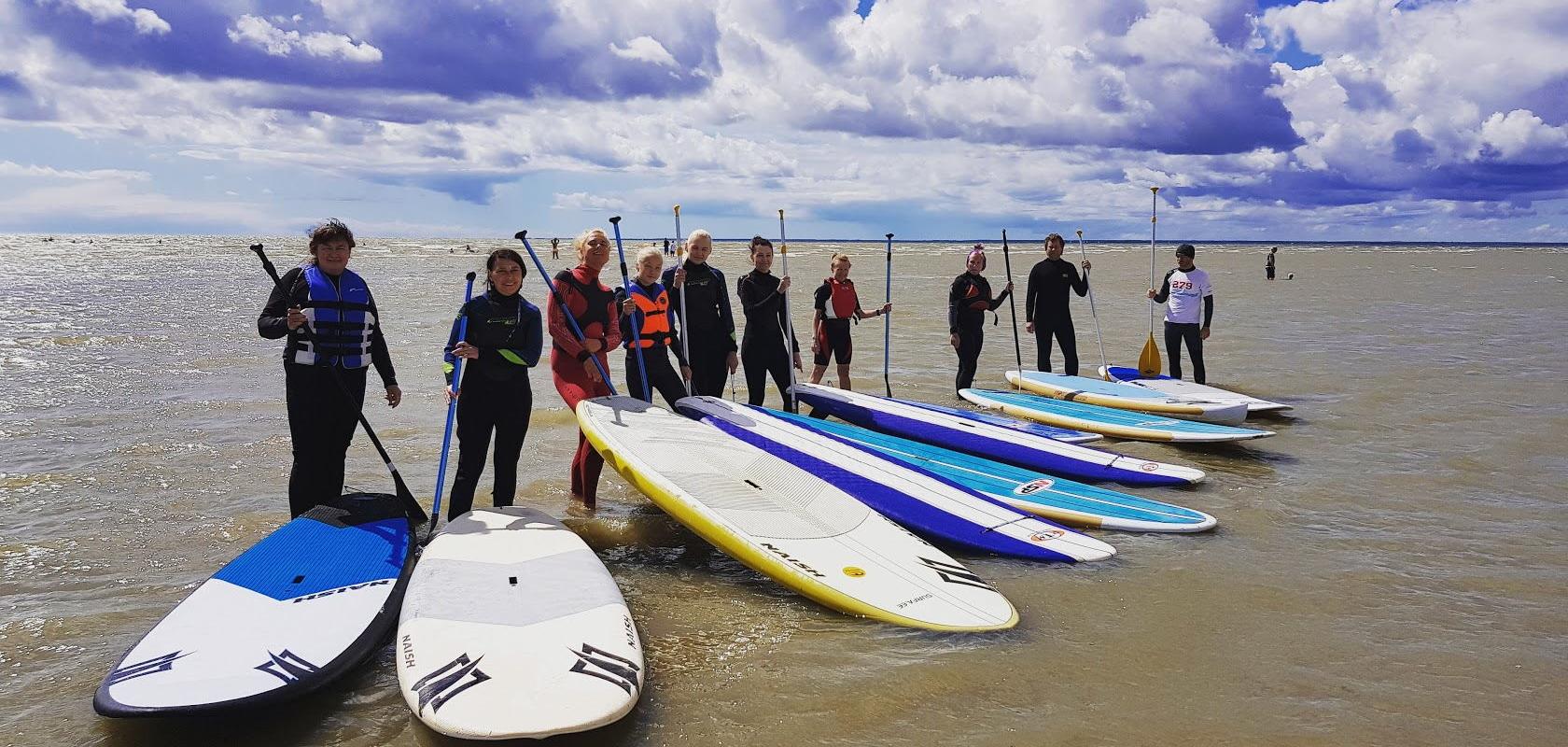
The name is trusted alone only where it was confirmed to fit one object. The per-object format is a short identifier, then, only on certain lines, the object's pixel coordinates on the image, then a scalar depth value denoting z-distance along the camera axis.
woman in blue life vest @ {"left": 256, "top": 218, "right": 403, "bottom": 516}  4.64
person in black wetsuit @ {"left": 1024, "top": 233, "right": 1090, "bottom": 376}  9.47
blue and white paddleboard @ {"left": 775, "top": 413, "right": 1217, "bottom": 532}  5.50
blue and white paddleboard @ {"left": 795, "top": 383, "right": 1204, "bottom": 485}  6.70
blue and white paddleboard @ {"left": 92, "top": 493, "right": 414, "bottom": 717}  3.10
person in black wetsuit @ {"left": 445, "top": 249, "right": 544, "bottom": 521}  5.03
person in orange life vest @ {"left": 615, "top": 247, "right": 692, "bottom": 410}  6.50
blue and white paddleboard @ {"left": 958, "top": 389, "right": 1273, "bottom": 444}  7.53
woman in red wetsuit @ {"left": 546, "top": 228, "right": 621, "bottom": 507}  5.79
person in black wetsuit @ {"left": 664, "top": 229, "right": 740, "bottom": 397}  7.10
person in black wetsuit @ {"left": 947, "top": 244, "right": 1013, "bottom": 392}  8.83
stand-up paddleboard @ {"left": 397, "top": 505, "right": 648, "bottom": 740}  3.03
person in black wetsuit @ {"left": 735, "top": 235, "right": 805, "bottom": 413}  7.48
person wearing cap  9.44
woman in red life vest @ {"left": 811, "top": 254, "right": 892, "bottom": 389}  8.48
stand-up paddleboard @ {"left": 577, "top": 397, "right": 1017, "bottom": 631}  4.21
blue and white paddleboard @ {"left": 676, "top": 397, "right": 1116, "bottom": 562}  5.11
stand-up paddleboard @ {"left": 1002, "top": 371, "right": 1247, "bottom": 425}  8.11
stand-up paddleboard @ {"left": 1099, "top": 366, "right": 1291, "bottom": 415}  8.48
